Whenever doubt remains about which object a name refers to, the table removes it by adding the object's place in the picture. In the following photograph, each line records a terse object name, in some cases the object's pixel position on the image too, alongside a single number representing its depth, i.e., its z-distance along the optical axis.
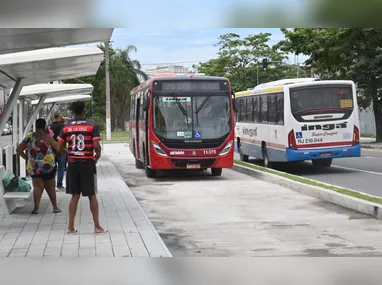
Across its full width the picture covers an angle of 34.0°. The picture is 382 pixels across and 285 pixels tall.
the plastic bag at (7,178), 10.59
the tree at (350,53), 34.38
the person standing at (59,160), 14.36
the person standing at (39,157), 10.25
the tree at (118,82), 62.12
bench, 10.17
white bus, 18.78
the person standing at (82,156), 8.56
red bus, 17.44
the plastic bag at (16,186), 10.51
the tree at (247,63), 64.62
